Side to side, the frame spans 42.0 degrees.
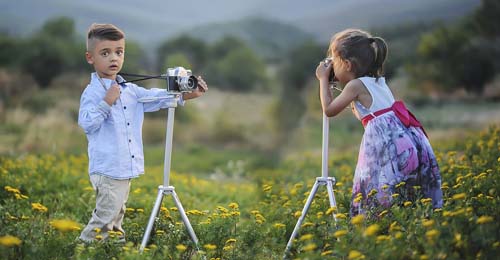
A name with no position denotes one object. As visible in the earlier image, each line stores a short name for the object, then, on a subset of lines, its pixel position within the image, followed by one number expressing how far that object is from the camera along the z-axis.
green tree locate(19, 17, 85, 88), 20.25
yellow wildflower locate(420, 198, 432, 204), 3.99
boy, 4.30
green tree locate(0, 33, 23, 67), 20.75
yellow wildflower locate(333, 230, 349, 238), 3.32
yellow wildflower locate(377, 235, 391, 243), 3.34
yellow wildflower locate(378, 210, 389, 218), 4.01
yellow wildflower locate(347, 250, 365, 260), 3.07
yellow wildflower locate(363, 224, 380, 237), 3.20
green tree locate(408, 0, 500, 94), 16.78
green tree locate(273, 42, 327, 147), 17.10
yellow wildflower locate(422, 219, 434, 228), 3.27
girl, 4.51
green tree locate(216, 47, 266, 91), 21.03
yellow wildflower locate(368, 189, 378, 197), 4.13
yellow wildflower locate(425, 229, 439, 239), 3.17
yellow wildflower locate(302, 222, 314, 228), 3.97
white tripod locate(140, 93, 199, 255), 4.08
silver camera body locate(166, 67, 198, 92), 4.16
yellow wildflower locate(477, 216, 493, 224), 3.25
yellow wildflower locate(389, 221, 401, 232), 3.57
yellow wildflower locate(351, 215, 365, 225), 3.31
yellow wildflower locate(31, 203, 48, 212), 4.03
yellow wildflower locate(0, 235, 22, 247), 3.16
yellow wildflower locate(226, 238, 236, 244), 4.05
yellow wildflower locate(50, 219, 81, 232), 3.29
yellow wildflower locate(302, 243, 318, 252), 3.14
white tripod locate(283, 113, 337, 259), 4.25
